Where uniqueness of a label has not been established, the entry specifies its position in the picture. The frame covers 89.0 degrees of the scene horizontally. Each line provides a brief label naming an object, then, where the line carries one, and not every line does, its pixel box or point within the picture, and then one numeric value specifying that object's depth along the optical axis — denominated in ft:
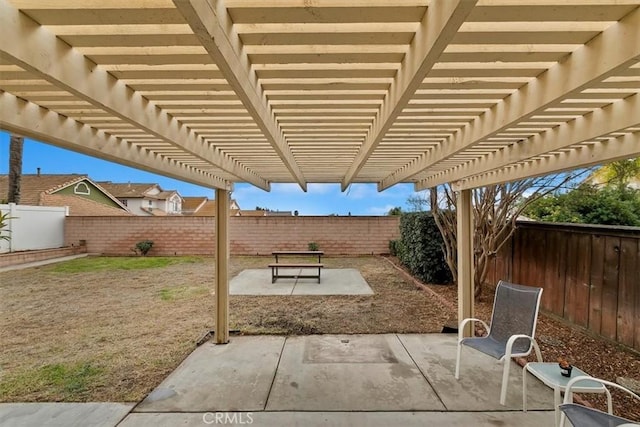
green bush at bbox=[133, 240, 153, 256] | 42.68
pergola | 3.94
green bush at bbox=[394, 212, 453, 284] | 25.50
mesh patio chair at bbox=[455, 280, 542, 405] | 9.61
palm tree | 43.57
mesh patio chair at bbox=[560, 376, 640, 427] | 6.18
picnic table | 27.09
